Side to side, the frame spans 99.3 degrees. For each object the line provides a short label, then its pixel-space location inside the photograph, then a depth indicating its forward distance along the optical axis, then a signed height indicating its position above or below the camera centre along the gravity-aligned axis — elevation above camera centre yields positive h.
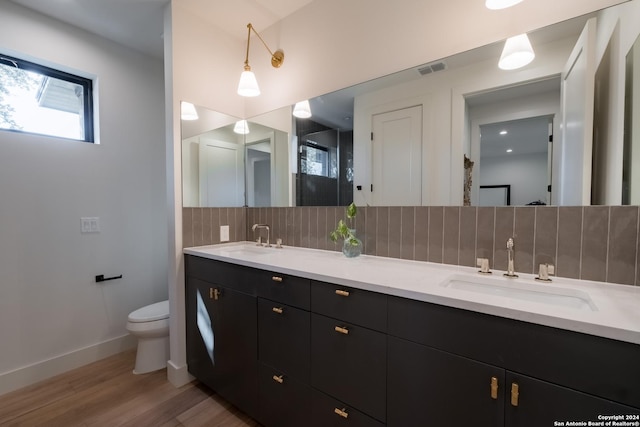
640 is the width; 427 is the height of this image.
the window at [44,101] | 1.91 +0.80
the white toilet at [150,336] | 2.02 -1.00
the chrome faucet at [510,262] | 1.20 -0.24
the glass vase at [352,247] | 1.68 -0.25
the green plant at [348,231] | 1.68 -0.15
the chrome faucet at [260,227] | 2.22 -0.19
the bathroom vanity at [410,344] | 0.72 -0.48
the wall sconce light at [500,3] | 1.13 +0.86
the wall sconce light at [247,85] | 1.93 +0.87
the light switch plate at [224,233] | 2.25 -0.22
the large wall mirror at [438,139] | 1.15 +0.39
